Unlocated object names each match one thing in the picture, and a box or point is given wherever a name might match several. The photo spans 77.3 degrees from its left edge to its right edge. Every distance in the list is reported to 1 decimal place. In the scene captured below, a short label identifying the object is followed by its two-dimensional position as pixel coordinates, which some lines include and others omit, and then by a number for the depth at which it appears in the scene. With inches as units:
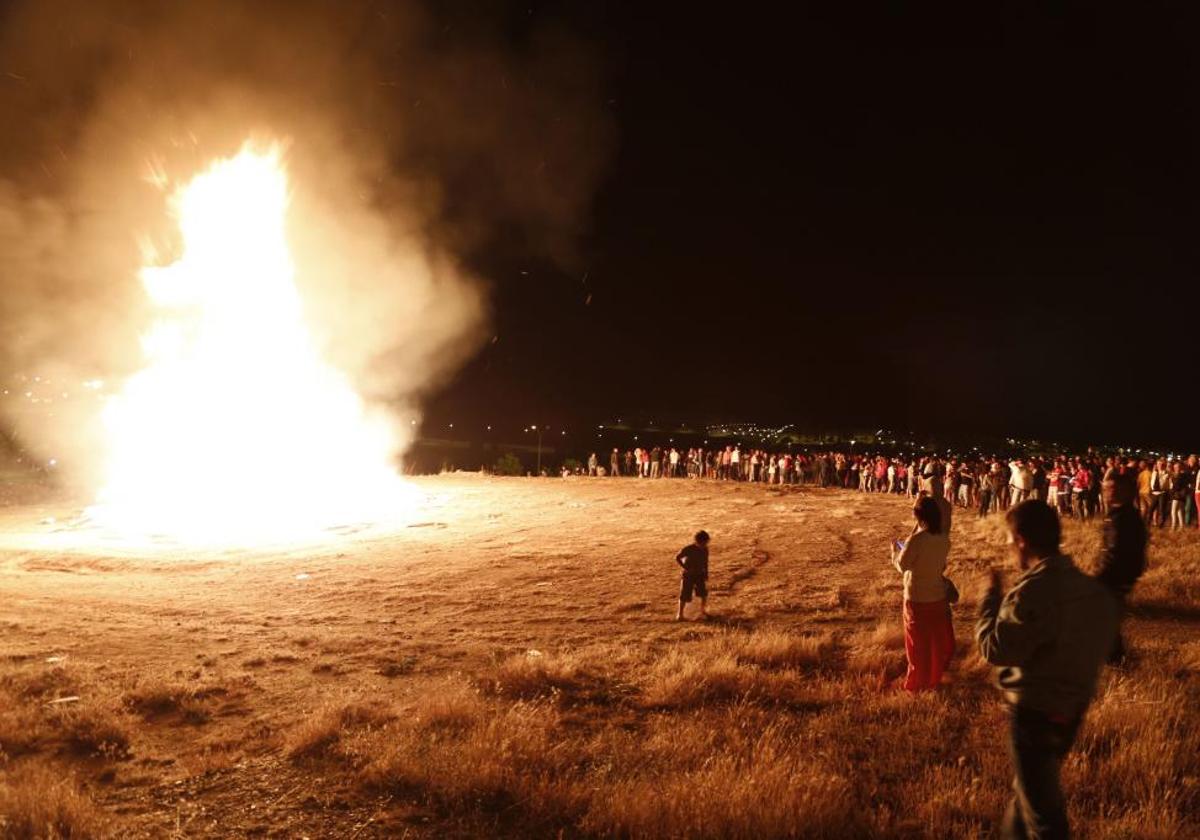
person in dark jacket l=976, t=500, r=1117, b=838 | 126.2
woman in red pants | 250.5
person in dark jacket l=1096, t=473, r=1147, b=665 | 240.4
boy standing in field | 413.4
